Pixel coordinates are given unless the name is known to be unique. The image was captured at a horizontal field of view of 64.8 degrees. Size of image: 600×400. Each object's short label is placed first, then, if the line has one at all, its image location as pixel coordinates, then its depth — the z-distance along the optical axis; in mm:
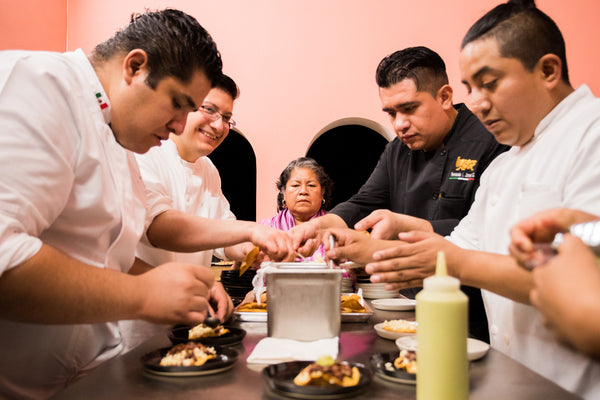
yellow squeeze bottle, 738
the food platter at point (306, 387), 875
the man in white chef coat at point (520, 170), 1210
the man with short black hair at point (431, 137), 2566
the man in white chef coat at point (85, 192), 1030
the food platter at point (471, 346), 1121
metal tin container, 1271
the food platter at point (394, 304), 1845
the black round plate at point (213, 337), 1256
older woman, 4102
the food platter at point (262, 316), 1614
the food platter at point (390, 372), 961
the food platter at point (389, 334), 1345
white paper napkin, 1129
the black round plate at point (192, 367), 1020
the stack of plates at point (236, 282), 2375
